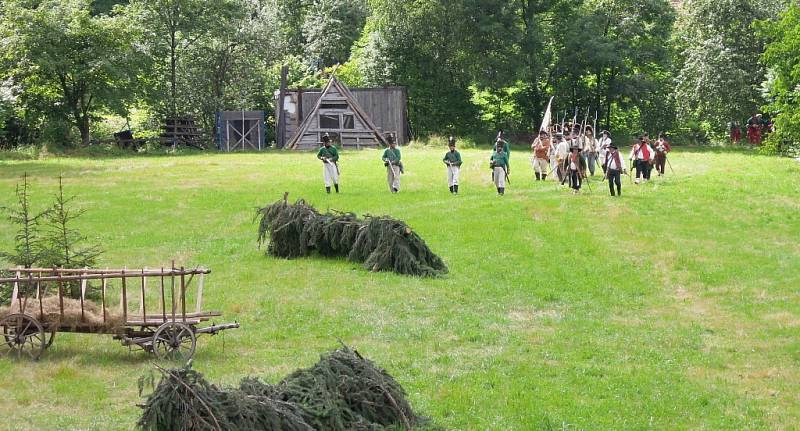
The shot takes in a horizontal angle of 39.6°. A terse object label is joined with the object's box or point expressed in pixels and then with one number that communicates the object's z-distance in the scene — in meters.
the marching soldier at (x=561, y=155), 36.03
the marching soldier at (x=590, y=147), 39.25
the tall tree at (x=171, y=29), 60.38
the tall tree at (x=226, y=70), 62.53
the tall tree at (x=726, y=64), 57.25
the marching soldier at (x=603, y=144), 37.31
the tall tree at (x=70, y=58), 52.69
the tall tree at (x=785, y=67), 41.31
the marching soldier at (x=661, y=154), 39.41
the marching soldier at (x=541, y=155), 36.91
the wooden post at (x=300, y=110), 61.09
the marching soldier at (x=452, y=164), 32.88
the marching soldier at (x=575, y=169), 32.19
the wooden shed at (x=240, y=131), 59.56
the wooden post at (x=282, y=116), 61.12
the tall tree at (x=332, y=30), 80.56
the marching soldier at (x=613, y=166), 31.36
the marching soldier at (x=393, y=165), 33.03
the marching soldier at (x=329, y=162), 33.00
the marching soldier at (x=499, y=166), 32.56
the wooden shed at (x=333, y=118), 59.53
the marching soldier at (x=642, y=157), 35.79
